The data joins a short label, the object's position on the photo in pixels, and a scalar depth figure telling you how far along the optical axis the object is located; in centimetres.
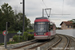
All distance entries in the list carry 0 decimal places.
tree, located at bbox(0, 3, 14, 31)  5751
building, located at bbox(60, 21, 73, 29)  9526
